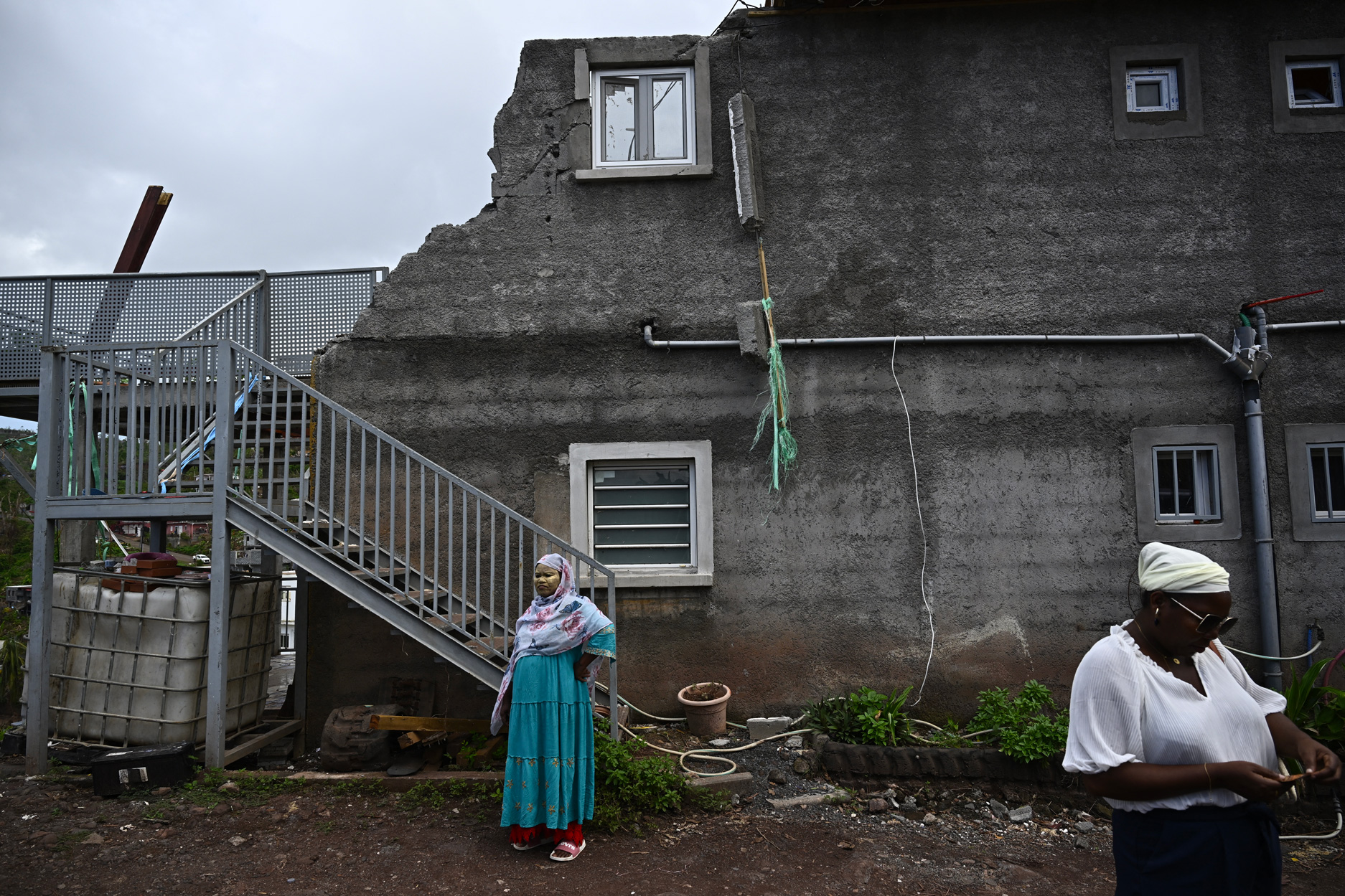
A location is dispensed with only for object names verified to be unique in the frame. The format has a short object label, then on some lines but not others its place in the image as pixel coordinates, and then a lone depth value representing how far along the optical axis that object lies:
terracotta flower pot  6.34
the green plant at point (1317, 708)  5.59
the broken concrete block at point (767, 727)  6.41
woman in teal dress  4.54
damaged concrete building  6.75
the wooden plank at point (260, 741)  5.92
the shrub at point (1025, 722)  5.53
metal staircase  5.78
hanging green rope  6.70
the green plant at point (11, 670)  7.76
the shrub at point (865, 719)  5.89
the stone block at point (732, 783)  5.37
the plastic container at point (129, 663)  5.85
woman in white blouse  2.21
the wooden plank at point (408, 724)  5.91
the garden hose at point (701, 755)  5.73
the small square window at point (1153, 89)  7.17
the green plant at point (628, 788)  4.97
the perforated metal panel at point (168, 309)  7.70
